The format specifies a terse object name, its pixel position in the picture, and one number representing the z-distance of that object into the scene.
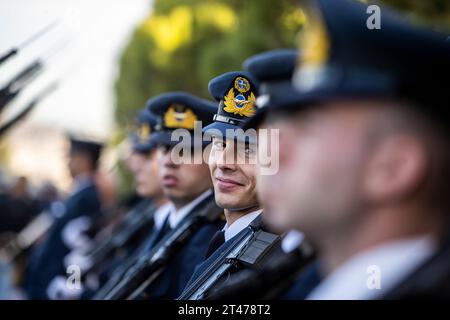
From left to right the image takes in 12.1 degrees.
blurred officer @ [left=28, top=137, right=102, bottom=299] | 7.07
